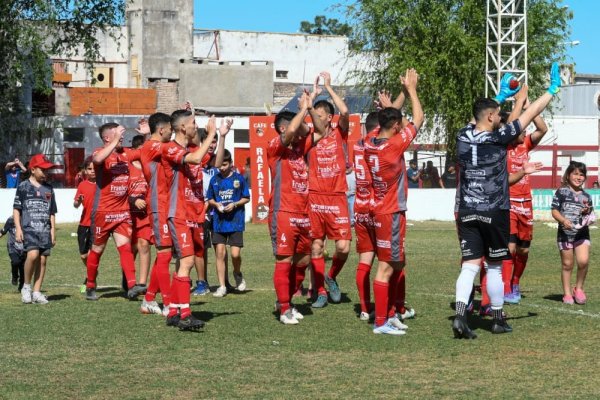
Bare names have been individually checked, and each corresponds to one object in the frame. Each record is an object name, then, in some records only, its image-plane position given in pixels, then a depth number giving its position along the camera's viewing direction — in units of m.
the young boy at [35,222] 13.86
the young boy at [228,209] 14.97
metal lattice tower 39.47
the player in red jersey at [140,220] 14.22
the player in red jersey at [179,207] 11.34
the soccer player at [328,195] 13.02
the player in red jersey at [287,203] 11.72
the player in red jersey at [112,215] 14.01
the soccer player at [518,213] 12.90
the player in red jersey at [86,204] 15.75
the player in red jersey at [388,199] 10.95
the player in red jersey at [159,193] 11.65
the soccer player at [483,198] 10.55
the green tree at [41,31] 40.03
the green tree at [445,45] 46.03
